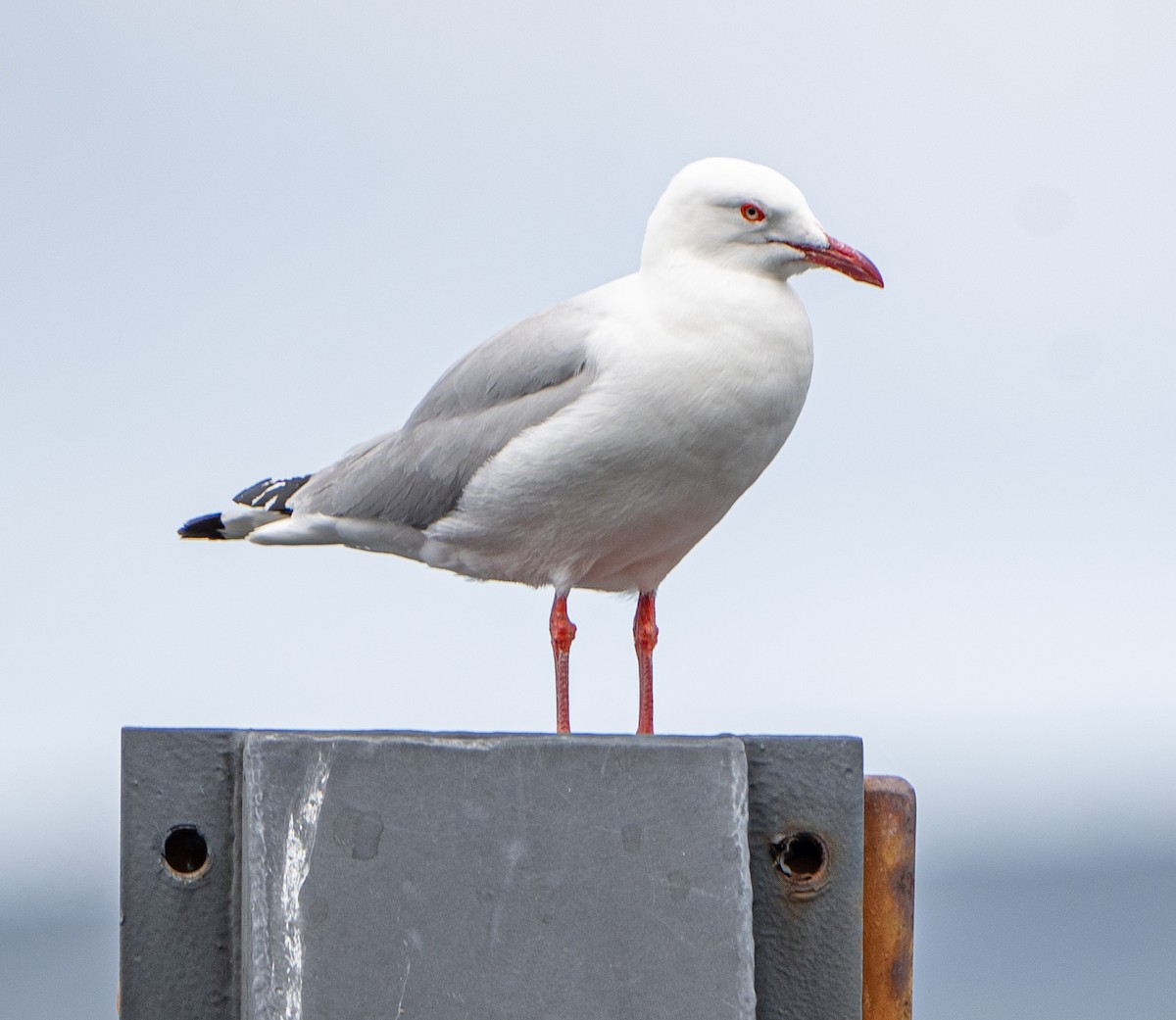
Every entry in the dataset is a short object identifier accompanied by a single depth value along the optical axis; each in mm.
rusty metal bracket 7996
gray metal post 7434
